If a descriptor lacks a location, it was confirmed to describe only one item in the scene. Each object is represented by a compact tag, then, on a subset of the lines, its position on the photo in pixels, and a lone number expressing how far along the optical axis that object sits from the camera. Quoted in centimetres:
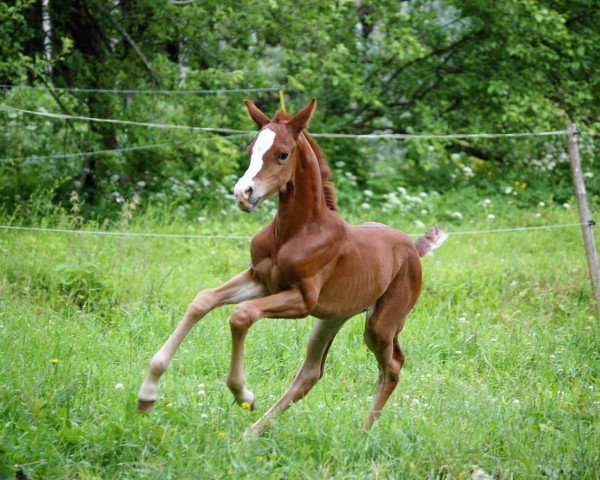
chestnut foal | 883
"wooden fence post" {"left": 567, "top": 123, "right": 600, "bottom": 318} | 1687
